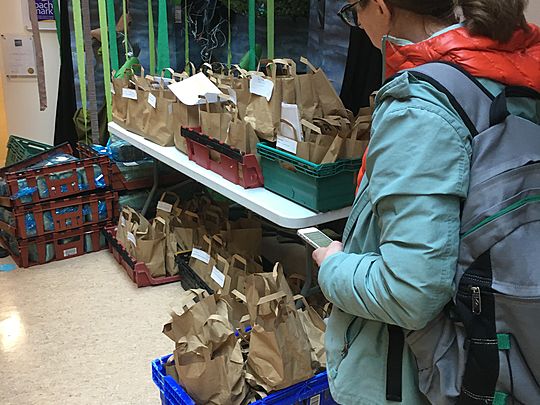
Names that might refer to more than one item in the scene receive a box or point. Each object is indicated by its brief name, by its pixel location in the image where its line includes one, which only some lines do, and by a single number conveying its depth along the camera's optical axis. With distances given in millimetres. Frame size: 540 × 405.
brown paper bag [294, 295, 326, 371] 1786
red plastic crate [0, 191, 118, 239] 3188
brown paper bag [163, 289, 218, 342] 1806
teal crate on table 1873
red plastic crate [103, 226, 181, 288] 3006
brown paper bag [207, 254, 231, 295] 2520
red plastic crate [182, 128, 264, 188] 2182
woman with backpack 839
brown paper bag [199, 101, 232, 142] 2398
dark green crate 3834
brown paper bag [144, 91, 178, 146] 2797
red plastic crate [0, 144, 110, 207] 3149
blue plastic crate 1658
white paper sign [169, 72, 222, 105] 2570
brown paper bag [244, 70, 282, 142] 2064
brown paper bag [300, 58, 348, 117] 2074
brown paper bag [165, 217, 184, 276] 3072
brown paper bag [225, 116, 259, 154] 2184
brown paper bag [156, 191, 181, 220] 3225
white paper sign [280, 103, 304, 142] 1933
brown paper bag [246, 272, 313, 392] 1675
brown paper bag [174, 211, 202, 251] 3123
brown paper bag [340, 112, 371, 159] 1908
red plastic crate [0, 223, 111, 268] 3258
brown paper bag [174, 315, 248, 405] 1639
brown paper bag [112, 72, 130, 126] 3197
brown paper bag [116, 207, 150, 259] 3115
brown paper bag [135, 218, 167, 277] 3031
